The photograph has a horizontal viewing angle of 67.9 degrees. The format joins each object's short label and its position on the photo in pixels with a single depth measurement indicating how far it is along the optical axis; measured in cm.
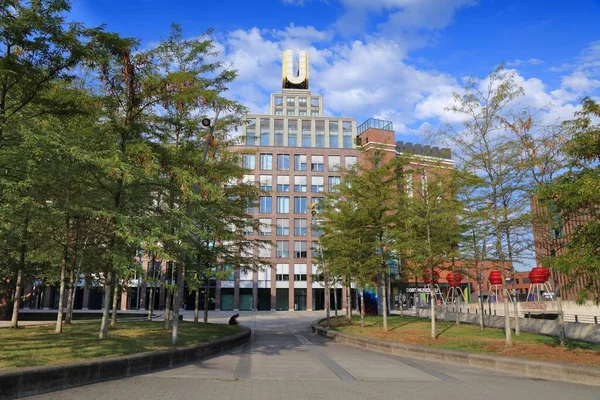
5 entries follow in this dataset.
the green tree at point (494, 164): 1544
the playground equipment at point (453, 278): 3049
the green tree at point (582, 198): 1027
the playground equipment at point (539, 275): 2388
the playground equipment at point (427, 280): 2287
